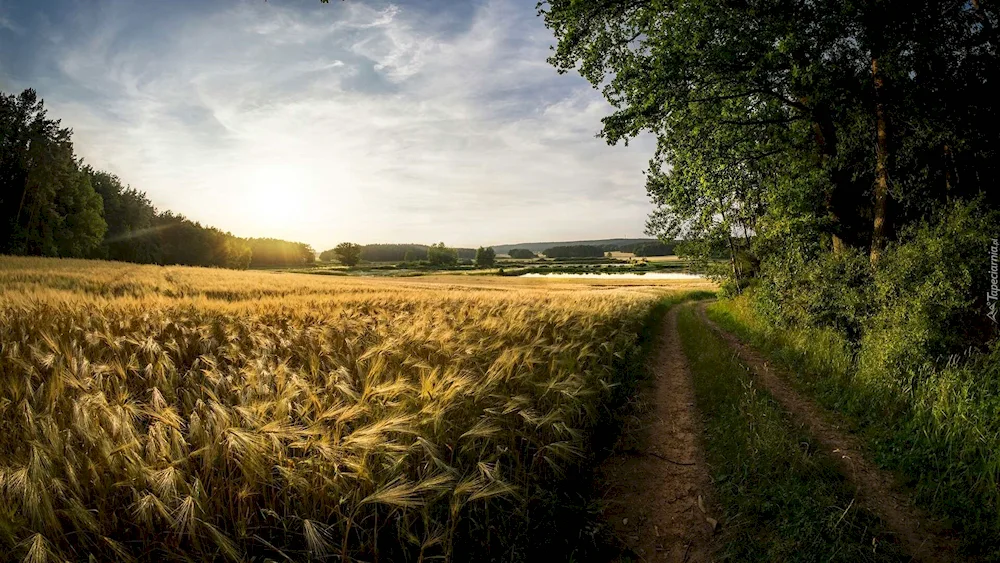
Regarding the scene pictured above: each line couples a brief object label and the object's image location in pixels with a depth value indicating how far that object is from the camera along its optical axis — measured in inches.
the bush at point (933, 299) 276.5
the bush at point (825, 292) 380.6
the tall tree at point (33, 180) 1713.8
